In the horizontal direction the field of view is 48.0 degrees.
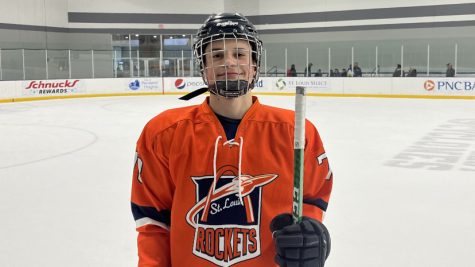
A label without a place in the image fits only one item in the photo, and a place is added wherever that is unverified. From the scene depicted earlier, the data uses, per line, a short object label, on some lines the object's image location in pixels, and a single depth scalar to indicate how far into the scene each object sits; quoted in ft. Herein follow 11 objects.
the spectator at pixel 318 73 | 58.13
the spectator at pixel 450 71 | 51.42
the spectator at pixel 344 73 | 56.34
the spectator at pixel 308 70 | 59.67
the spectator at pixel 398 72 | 53.52
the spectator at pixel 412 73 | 52.75
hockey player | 4.48
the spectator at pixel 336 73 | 56.95
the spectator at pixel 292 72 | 60.54
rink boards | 50.03
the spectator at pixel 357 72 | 55.57
